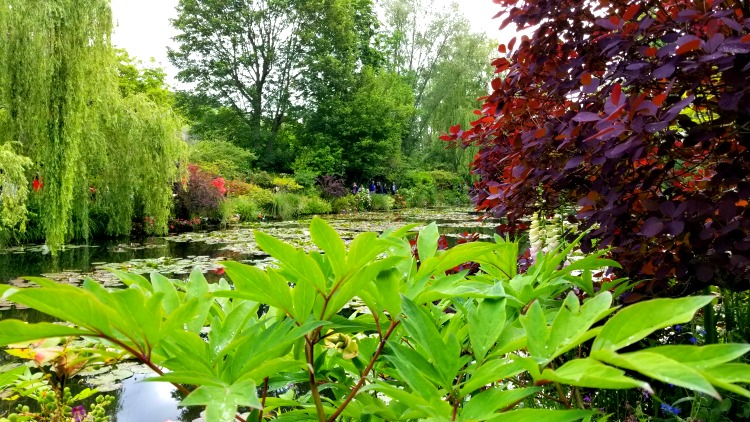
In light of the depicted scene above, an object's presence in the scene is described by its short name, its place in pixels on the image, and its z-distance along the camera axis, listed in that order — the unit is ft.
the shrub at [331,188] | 60.99
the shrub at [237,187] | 50.55
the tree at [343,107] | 68.08
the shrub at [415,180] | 76.81
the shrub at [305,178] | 61.98
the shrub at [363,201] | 63.82
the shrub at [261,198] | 51.23
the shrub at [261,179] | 59.93
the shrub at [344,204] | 59.67
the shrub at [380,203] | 65.46
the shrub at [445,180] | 79.36
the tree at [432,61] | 73.05
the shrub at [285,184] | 58.34
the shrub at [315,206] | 55.09
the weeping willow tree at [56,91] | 19.77
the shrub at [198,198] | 40.83
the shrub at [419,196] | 72.58
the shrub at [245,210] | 47.26
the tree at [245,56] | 67.77
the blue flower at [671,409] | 3.84
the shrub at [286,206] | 51.46
